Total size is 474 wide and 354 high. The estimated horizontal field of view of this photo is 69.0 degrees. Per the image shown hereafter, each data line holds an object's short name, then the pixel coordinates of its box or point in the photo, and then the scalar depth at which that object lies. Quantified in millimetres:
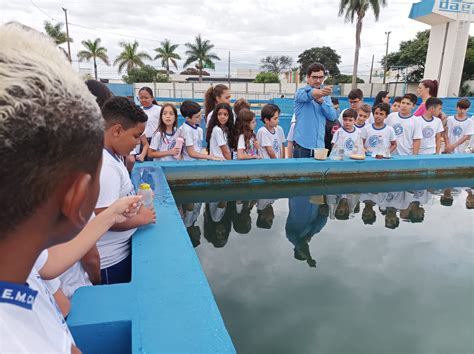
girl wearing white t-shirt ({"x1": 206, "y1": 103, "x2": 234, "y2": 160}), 4492
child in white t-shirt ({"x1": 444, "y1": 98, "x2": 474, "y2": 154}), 5941
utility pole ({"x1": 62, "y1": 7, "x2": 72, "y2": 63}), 27919
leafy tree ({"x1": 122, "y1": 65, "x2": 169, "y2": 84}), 34781
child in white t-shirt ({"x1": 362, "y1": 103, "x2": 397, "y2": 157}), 5105
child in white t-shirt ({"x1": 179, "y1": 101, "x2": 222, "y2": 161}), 4375
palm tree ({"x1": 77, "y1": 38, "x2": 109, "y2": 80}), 36531
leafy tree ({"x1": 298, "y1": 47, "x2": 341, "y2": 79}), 49094
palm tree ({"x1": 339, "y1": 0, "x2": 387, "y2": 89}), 24234
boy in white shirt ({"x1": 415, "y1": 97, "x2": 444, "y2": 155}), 5363
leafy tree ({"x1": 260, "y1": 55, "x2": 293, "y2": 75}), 66312
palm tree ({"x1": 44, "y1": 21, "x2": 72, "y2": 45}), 29030
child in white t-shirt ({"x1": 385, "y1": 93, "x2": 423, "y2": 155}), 5375
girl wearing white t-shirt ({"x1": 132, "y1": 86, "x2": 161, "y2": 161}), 4715
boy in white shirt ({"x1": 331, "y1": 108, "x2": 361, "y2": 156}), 5152
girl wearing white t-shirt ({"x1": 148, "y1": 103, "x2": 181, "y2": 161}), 4398
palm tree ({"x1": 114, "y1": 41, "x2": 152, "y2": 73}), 38344
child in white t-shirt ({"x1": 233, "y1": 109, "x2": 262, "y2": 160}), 4570
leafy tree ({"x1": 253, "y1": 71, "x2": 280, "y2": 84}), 36584
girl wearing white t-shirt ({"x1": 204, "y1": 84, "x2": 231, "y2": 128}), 5043
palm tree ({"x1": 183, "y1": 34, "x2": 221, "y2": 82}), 38062
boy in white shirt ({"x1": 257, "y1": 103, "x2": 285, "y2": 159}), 4836
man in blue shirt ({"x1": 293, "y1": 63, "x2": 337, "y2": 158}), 4414
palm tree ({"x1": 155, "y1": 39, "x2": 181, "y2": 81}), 39875
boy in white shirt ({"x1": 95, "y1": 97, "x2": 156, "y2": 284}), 1957
